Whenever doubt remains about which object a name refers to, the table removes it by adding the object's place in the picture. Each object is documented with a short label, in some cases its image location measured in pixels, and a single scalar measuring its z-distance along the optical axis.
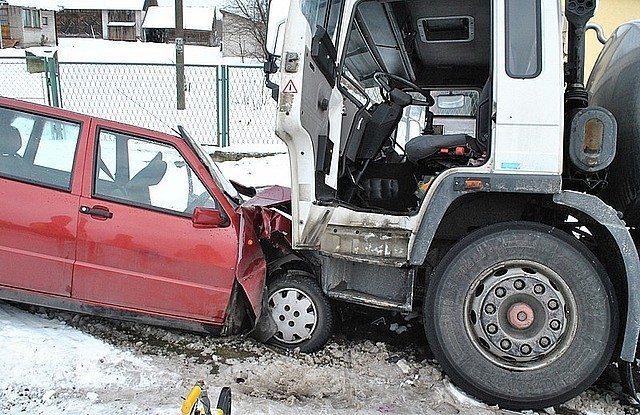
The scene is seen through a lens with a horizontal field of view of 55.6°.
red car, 4.21
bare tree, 27.06
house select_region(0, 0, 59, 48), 40.53
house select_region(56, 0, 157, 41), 53.34
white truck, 3.64
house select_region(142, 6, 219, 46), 52.94
